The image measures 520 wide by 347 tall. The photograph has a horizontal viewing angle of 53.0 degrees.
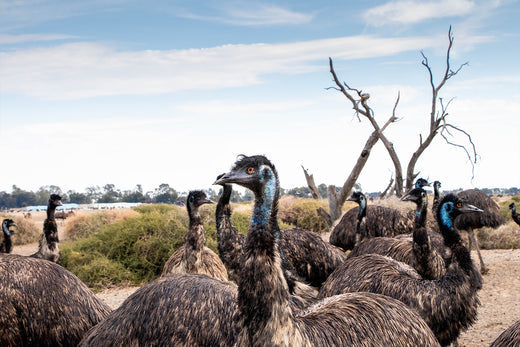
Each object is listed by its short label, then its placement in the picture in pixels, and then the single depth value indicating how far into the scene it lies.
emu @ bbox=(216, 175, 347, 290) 7.01
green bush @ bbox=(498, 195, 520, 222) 21.84
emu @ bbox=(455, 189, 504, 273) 11.59
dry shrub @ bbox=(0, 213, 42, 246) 21.91
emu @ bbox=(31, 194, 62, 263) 9.12
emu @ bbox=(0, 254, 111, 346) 4.55
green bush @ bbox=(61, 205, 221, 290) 11.31
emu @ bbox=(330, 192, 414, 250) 10.38
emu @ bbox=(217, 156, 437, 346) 2.98
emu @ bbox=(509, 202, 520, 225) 14.55
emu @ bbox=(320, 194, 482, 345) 4.99
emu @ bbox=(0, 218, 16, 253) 10.23
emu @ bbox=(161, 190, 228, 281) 6.58
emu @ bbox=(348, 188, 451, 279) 6.15
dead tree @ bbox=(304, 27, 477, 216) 20.00
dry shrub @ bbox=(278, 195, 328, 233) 20.58
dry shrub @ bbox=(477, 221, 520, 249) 15.97
